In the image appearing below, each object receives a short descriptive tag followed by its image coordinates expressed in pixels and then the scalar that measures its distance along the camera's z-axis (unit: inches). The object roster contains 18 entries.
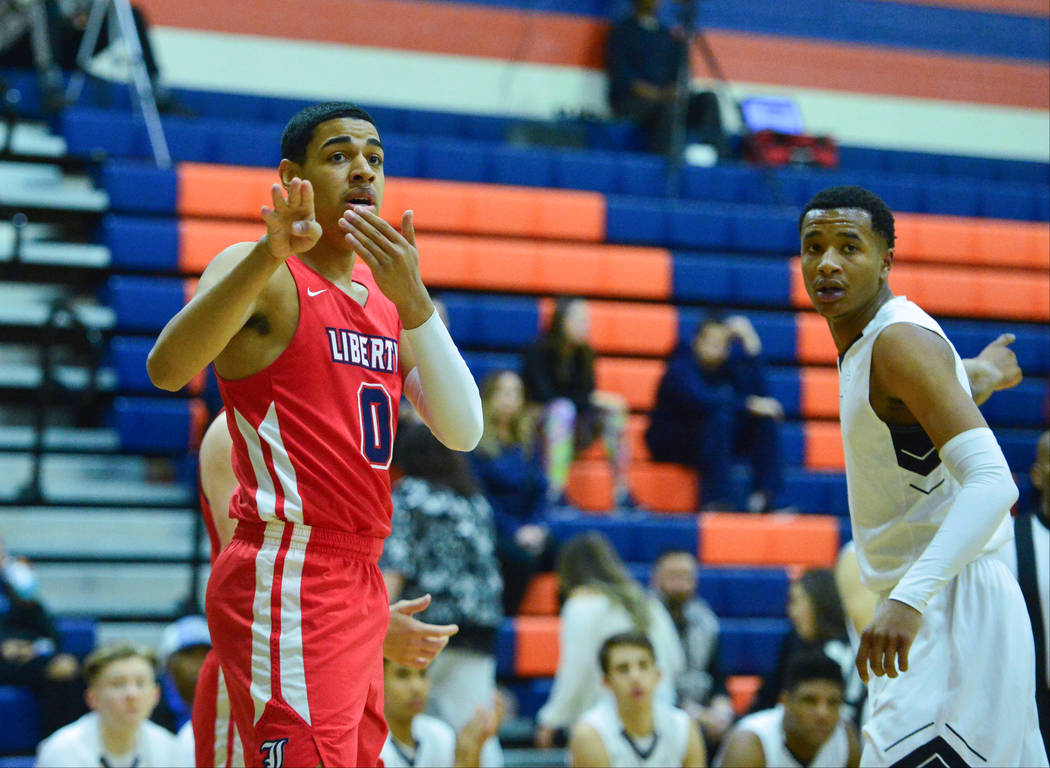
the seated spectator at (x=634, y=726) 393.4
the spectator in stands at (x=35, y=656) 466.6
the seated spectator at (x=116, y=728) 378.9
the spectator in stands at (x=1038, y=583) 285.4
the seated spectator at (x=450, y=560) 440.1
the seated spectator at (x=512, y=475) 542.6
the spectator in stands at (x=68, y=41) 732.0
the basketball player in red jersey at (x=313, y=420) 203.5
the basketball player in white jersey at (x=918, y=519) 224.1
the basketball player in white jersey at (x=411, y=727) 368.5
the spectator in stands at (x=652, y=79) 831.7
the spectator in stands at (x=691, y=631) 493.7
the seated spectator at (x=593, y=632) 467.5
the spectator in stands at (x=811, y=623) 448.1
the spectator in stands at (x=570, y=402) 595.2
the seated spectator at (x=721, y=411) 628.4
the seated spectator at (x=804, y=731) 362.9
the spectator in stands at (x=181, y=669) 414.0
